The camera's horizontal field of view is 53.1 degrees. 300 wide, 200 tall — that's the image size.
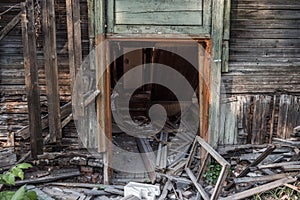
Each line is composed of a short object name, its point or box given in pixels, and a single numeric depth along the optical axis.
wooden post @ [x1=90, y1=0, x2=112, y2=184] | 3.79
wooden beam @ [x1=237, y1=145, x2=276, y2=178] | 3.58
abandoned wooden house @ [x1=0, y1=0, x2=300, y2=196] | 3.75
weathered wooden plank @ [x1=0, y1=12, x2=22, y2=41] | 3.67
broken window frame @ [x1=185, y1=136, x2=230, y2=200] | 3.15
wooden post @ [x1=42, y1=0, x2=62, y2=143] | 3.53
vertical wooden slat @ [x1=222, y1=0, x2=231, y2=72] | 3.92
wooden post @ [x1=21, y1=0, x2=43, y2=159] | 3.46
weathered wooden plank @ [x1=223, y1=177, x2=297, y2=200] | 3.64
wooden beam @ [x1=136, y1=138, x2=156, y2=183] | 4.70
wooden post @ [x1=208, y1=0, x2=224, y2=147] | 3.90
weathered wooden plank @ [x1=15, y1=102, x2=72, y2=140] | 3.97
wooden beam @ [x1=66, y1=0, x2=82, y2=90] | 3.63
